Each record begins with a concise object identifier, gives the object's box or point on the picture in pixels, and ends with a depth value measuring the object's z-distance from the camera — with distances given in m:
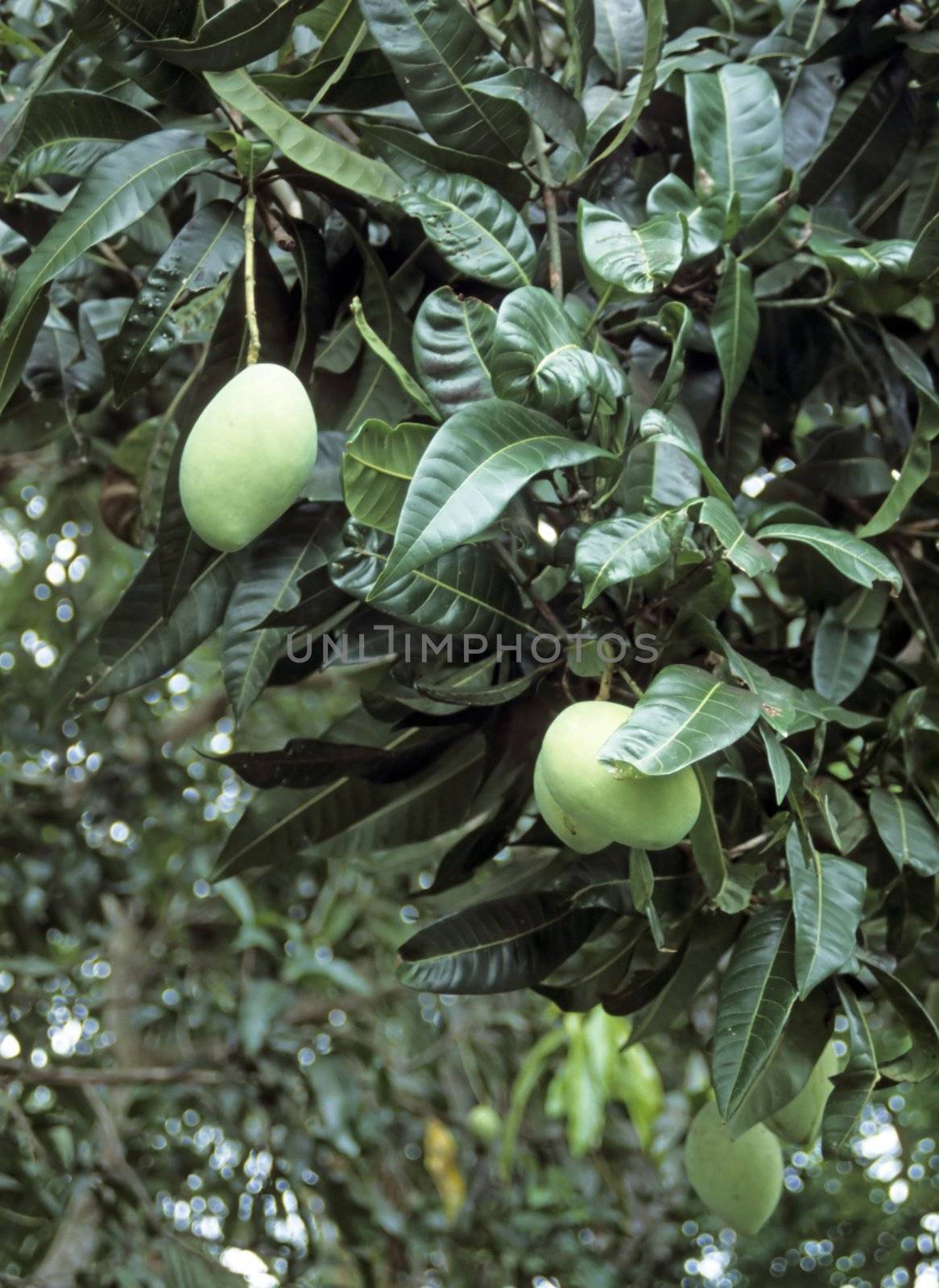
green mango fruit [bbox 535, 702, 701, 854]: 1.71
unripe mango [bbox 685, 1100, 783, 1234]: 2.01
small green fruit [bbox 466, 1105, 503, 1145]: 4.40
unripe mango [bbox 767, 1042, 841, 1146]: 1.93
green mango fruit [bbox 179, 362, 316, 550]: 1.75
